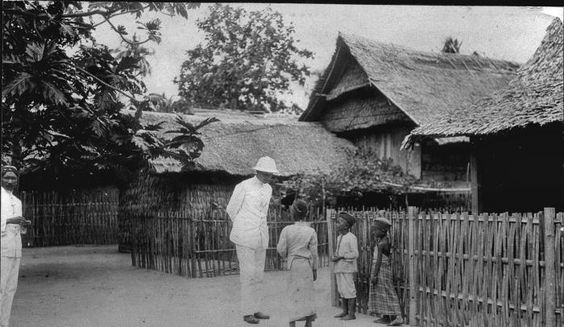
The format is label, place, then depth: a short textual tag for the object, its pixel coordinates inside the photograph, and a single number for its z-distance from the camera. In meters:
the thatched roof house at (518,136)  10.03
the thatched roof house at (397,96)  15.79
